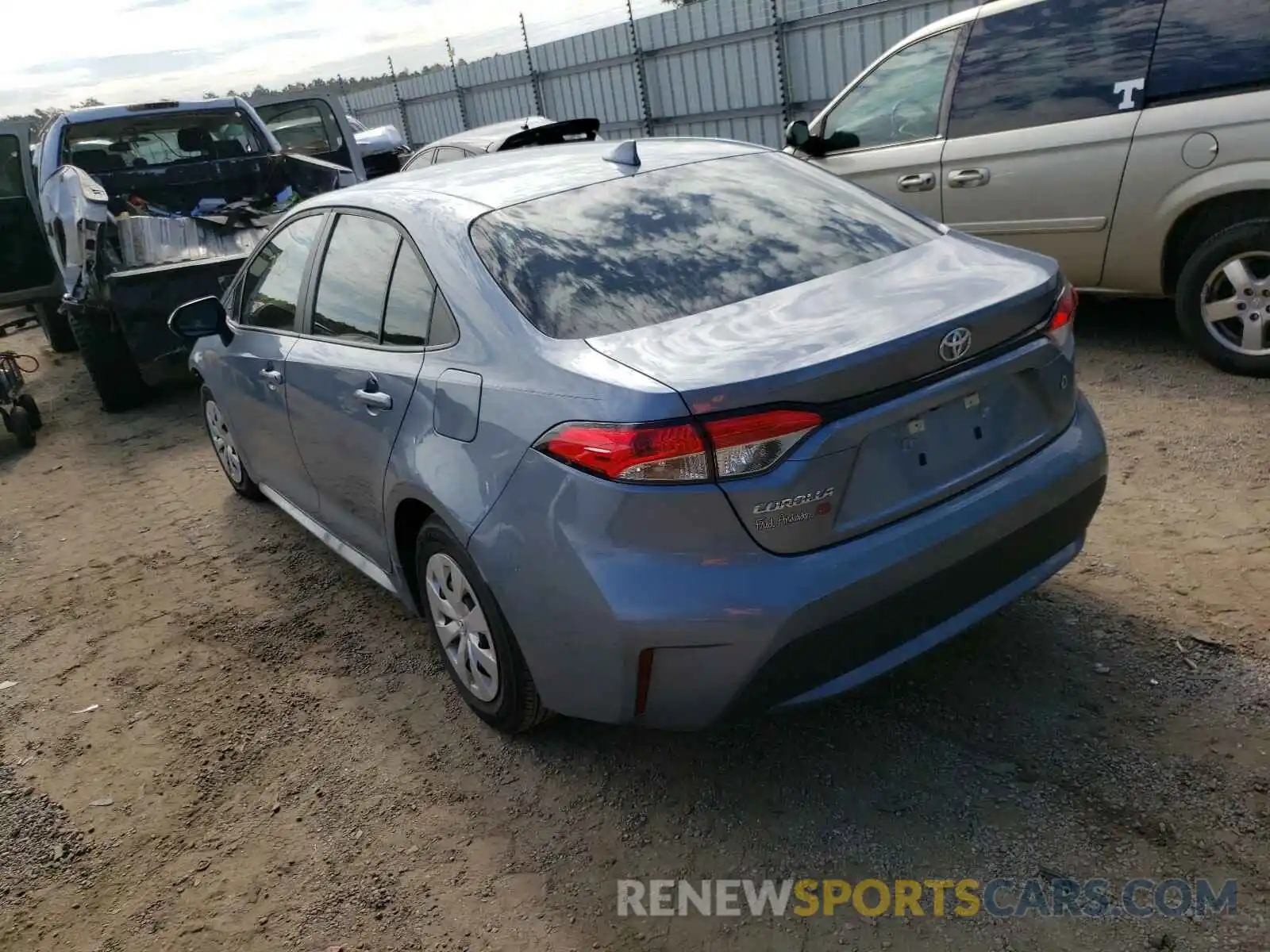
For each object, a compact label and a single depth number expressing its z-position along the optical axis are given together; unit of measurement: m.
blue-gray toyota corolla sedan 2.25
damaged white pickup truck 7.02
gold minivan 4.55
